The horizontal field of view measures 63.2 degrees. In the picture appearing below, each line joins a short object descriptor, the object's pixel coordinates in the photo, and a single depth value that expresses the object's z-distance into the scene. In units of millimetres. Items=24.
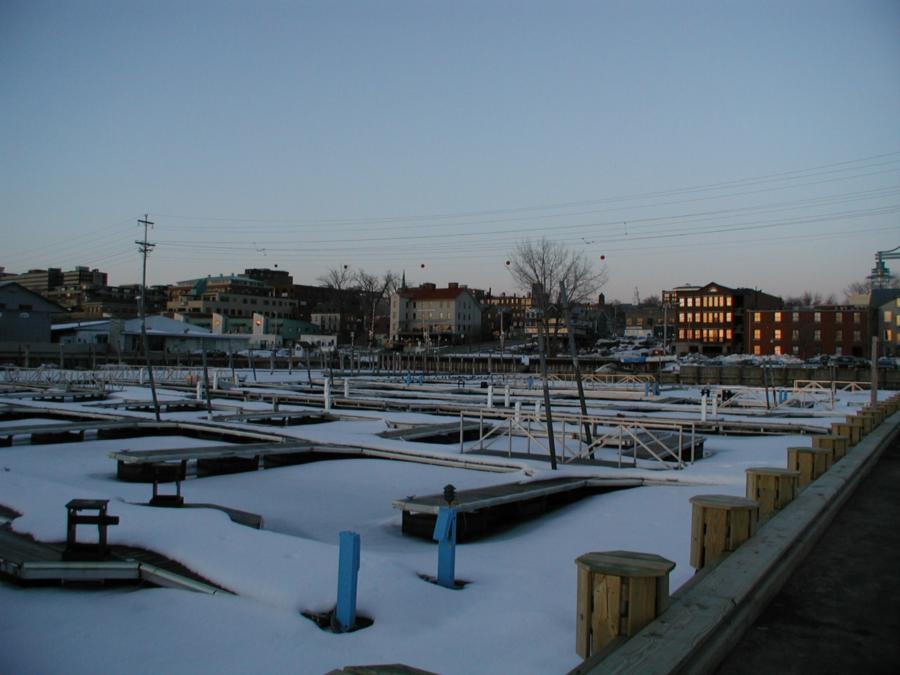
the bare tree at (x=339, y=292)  144750
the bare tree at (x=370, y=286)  154625
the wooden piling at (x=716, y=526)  6270
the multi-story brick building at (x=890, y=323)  95625
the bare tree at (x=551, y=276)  99375
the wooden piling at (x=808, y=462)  10758
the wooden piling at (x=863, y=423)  17375
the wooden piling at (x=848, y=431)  16453
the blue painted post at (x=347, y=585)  7207
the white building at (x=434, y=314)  131500
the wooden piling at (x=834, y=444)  12930
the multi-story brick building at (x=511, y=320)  160275
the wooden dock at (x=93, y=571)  8562
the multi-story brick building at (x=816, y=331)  95312
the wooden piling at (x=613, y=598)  4352
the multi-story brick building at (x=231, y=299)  135625
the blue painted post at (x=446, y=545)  9148
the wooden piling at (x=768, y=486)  8430
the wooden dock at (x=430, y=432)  24469
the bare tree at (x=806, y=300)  180625
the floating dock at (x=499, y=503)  12969
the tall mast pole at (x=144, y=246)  35494
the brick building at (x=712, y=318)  106062
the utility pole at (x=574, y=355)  20027
